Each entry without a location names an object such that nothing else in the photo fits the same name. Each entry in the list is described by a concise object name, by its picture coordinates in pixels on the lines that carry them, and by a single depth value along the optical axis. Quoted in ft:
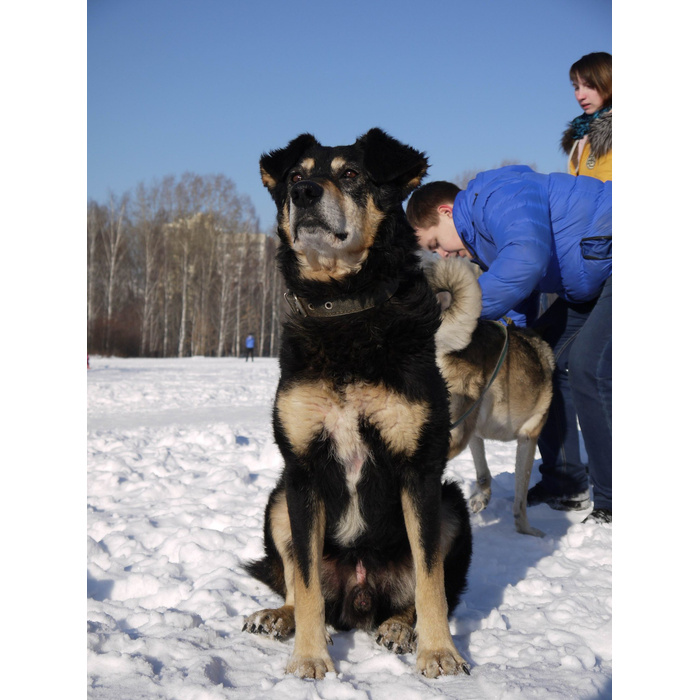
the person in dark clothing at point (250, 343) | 100.90
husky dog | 12.22
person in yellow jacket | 14.19
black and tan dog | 7.42
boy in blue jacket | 12.56
